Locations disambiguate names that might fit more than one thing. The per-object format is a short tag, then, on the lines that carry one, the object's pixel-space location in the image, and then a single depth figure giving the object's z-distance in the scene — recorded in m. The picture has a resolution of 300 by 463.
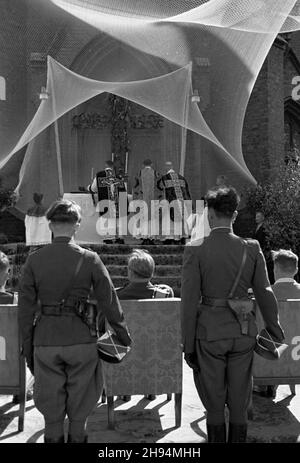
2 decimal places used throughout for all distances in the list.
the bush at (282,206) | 12.63
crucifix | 16.36
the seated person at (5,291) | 4.46
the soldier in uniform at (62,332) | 3.00
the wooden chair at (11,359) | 4.08
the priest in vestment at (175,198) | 12.04
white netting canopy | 6.36
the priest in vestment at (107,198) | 12.08
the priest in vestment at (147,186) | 13.33
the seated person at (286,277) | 4.98
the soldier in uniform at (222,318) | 3.18
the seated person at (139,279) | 4.48
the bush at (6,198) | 13.30
